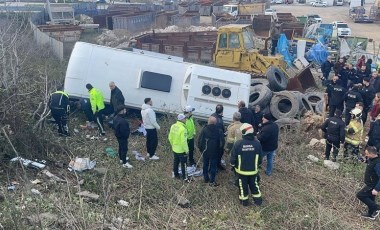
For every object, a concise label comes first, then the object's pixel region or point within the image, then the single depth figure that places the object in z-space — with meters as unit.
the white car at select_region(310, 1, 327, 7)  56.32
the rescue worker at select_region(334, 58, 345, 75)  13.86
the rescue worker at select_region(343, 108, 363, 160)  8.97
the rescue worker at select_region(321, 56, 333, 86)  15.13
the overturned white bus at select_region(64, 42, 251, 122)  10.88
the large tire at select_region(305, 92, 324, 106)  13.15
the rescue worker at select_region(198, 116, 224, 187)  7.74
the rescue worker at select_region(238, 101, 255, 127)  9.16
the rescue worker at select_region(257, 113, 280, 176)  8.00
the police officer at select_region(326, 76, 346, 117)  11.19
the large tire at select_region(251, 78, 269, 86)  12.91
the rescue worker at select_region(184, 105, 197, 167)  8.46
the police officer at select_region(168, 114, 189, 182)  7.80
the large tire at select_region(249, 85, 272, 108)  11.91
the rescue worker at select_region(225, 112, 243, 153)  7.91
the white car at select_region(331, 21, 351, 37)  28.39
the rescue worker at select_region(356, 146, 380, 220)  6.70
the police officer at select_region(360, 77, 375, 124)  11.45
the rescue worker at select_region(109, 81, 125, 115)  10.17
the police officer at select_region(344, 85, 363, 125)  10.70
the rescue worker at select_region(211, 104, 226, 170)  8.03
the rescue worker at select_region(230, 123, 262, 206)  7.03
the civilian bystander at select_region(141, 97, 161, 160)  8.74
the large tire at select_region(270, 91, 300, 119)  11.76
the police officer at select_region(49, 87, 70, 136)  9.72
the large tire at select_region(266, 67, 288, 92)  12.99
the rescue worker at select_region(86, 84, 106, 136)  10.07
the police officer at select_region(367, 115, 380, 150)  8.98
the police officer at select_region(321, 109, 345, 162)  8.72
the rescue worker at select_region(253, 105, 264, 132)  9.87
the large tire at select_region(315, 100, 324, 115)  12.23
